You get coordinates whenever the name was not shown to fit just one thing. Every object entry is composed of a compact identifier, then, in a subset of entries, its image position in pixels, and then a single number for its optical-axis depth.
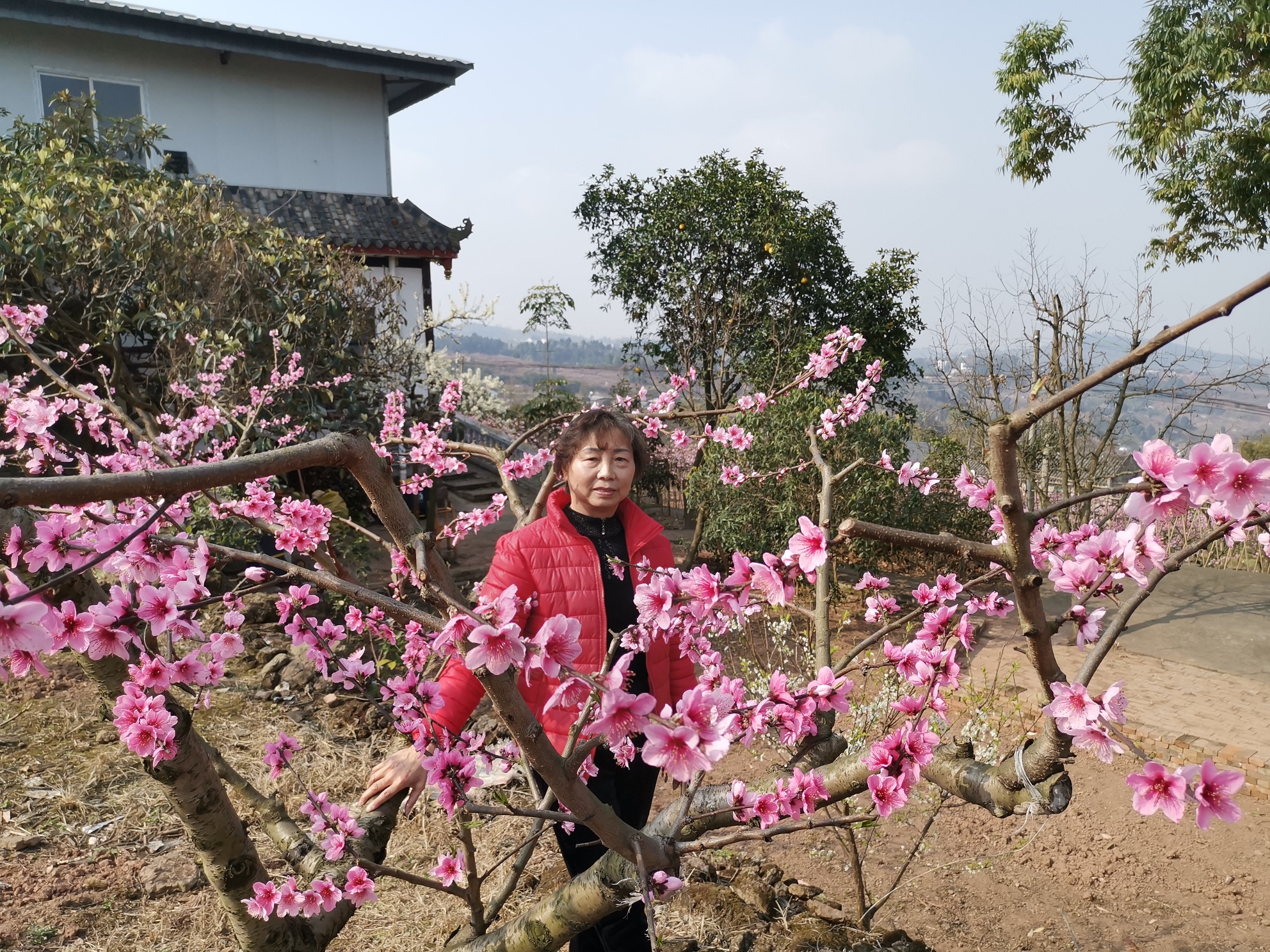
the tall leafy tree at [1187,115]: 8.17
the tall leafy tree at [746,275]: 11.01
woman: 2.24
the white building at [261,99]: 10.11
